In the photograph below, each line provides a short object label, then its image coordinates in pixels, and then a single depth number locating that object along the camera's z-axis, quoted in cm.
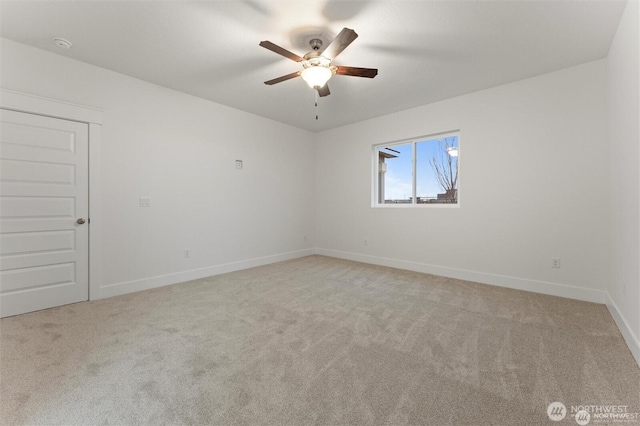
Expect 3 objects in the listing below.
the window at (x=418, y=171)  432
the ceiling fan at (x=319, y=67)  236
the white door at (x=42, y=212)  271
